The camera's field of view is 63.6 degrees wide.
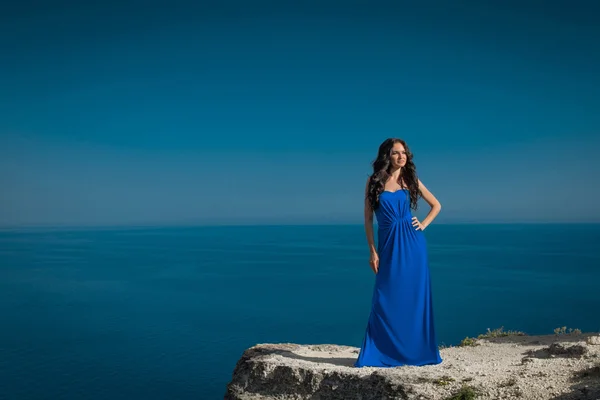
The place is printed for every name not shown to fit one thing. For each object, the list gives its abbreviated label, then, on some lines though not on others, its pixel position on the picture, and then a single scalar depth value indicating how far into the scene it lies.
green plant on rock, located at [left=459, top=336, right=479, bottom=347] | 11.65
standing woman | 8.27
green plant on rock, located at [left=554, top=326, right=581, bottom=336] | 11.84
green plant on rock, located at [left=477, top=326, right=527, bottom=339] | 13.01
